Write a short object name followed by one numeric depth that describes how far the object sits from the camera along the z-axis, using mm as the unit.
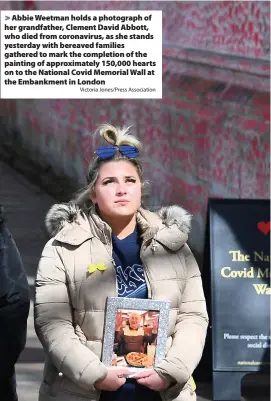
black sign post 8287
